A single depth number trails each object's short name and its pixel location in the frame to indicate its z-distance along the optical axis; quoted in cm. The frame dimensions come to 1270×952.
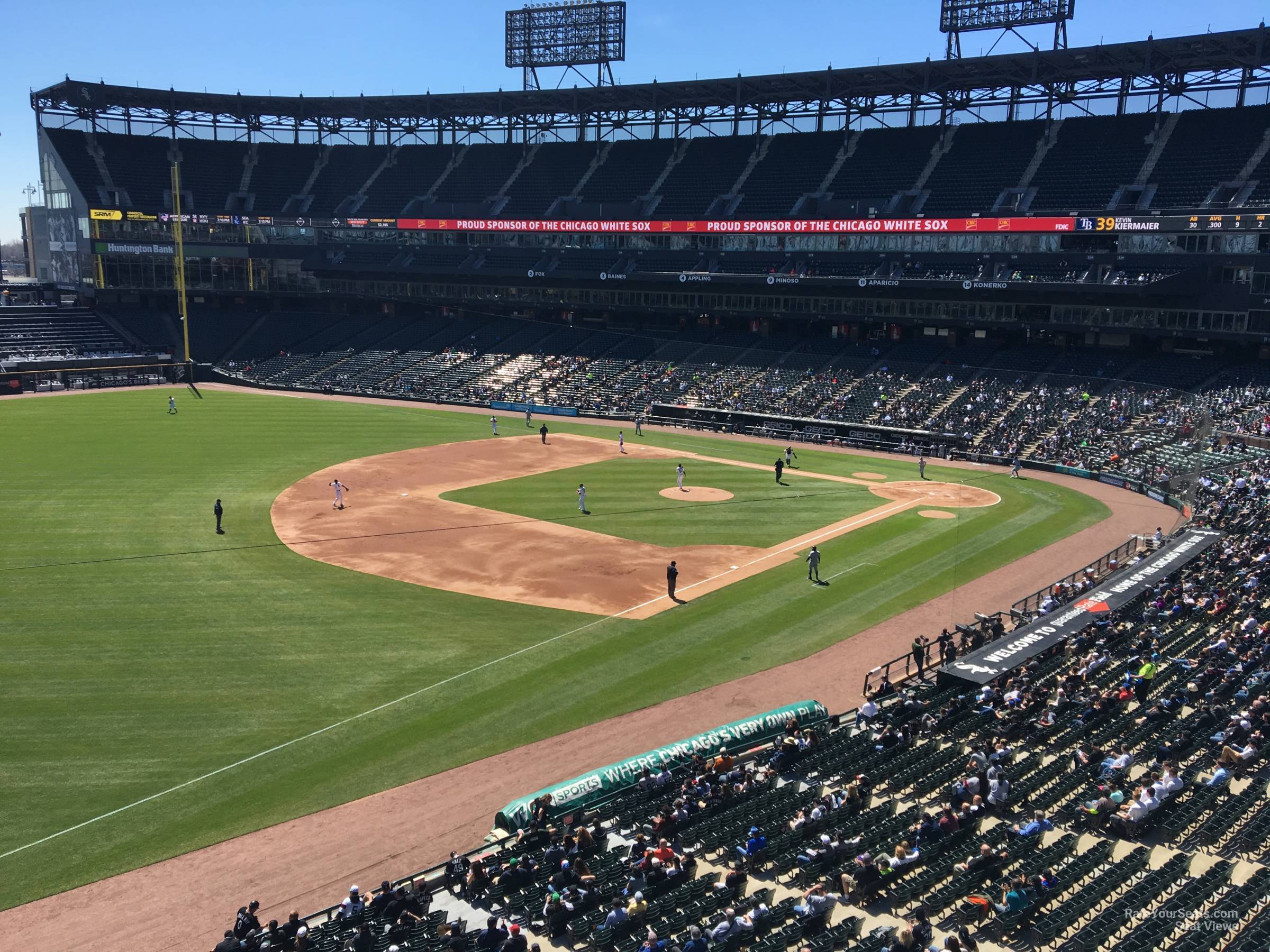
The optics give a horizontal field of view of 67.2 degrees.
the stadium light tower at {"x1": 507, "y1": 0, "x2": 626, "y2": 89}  9112
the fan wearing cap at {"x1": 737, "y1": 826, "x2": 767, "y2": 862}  1602
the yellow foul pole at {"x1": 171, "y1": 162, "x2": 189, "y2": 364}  8412
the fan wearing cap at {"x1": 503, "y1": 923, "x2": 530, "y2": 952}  1346
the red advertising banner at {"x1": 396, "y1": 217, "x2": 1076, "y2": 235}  6619
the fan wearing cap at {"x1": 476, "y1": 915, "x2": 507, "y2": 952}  1373
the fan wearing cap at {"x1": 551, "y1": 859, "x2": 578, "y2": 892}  1534
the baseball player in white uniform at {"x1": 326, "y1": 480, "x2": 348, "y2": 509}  4197
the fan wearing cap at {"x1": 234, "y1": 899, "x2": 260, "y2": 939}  1414
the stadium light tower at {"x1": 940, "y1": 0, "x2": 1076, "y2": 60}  7162
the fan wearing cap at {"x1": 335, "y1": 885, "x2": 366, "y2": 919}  1462
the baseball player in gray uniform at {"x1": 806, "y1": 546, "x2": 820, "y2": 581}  3325
